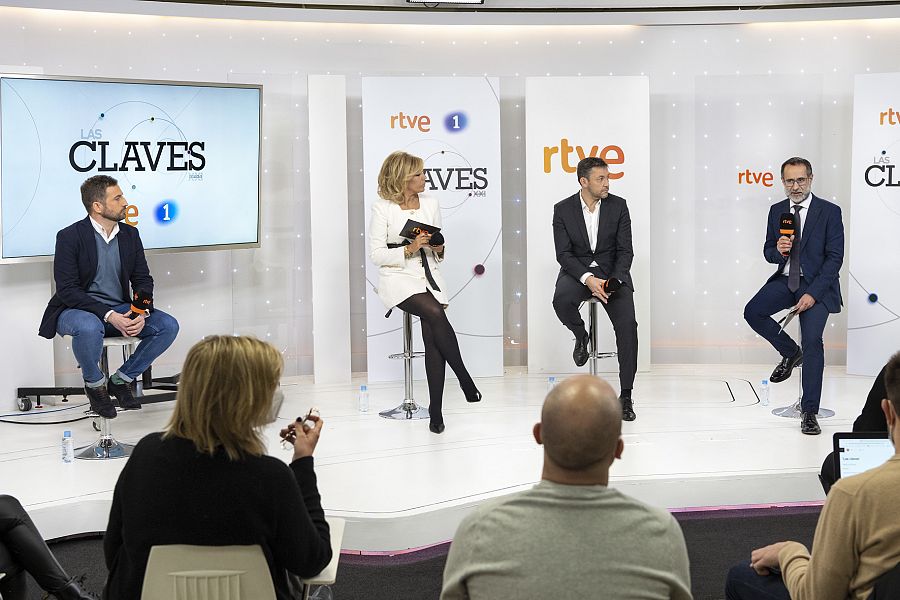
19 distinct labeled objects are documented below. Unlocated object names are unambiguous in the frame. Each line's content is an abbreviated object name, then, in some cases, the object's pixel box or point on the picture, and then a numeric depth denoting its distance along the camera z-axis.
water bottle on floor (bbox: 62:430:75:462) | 4.93
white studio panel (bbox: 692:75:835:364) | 7.26
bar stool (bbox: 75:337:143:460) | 5.01
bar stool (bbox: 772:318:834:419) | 5.70
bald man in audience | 1.81
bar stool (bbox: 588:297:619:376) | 5.95
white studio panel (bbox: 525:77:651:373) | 6.89
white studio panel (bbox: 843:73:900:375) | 6.61
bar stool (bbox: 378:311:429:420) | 5.89
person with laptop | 2.07
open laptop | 2.73
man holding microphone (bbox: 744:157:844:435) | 5.50
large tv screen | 5.73
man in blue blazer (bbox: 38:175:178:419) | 5.05
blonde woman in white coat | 5.61
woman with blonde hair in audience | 2.27
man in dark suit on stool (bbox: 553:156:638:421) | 5.87
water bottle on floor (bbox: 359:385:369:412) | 6.06
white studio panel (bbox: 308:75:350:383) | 6.76
